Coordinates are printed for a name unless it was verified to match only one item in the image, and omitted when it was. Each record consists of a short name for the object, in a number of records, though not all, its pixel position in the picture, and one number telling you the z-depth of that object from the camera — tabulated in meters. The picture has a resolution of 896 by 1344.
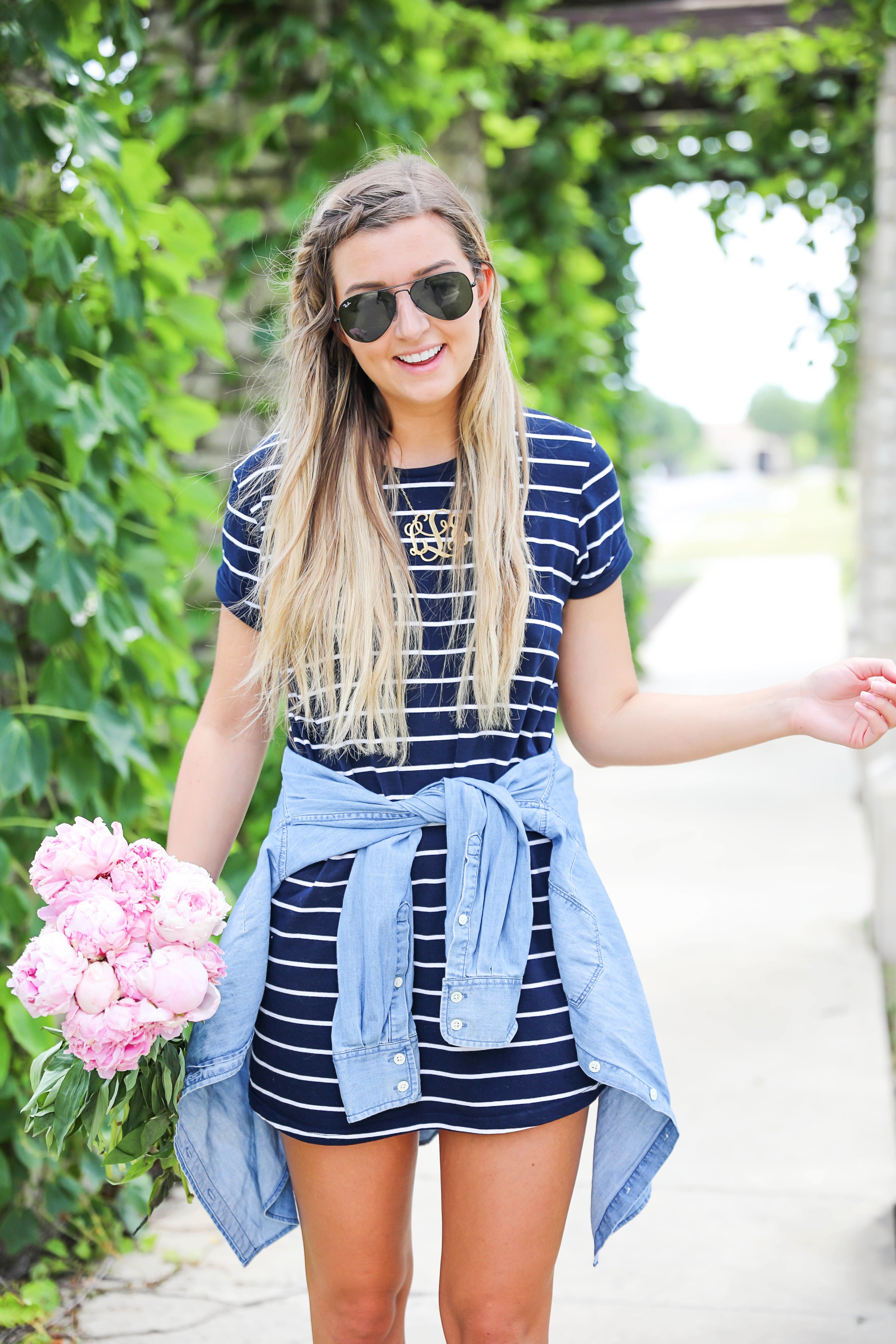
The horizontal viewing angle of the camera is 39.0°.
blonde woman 1.40
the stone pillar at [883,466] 3.91
